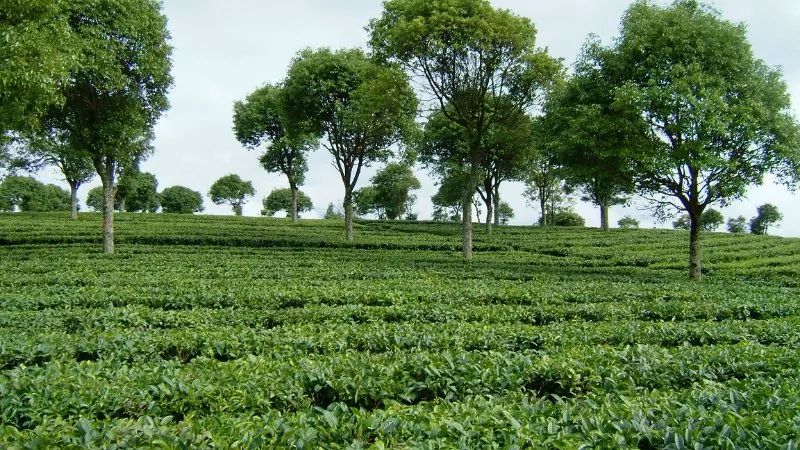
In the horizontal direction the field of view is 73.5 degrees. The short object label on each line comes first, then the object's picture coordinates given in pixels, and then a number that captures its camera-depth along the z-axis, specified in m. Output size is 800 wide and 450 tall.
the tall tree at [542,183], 28.75
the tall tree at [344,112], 37.06
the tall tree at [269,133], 56.78
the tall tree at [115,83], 26.64
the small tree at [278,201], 115.96
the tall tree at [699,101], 21.97
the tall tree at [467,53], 26.70
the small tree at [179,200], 104.56
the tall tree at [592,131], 23.62
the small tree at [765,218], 82.50
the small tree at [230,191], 111.38
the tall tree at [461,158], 54.45
